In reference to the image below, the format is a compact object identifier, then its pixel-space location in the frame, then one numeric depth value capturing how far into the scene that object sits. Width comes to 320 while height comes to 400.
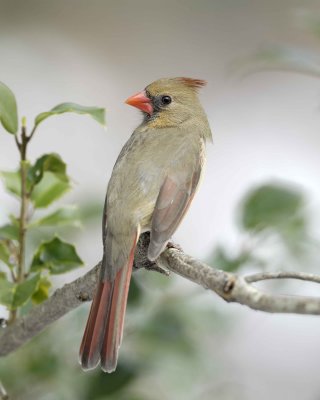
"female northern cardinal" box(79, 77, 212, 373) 3.99
